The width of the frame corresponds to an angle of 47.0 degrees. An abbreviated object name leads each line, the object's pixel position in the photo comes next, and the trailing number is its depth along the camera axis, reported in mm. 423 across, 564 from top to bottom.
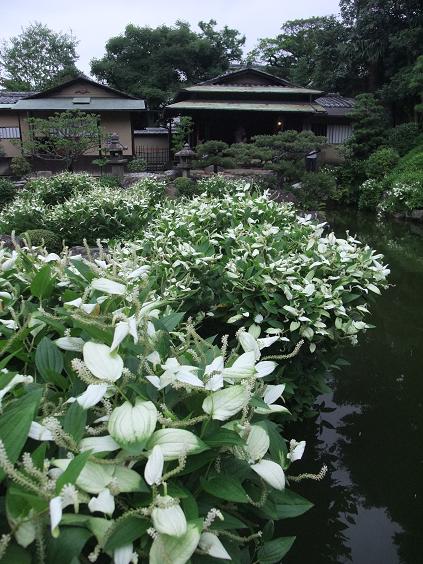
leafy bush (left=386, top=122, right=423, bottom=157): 19859
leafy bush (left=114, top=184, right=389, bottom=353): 3162
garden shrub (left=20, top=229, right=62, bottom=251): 7359
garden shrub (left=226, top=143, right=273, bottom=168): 14289
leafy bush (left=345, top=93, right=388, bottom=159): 20172
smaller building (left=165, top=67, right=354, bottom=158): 19922
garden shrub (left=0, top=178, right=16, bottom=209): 13307
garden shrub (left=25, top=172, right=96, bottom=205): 10664
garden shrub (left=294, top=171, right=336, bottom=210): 13555
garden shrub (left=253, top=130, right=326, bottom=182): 14203
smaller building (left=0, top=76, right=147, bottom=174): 20031
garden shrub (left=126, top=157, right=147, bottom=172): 18578
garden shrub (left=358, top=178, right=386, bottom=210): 18031
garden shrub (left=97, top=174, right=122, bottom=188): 13367
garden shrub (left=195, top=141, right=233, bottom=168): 15656
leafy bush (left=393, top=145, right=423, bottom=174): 17203
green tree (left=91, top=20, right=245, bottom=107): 30312
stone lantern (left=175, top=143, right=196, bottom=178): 15969
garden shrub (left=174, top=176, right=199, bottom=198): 13500
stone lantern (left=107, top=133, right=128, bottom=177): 15695
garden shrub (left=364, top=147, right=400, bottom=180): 18812
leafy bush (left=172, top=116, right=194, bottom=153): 18406
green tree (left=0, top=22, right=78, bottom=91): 36750
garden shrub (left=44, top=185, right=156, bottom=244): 7152
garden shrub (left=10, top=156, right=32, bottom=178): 18062
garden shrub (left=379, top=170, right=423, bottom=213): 15297
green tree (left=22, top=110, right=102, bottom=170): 16859
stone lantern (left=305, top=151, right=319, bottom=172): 20289
